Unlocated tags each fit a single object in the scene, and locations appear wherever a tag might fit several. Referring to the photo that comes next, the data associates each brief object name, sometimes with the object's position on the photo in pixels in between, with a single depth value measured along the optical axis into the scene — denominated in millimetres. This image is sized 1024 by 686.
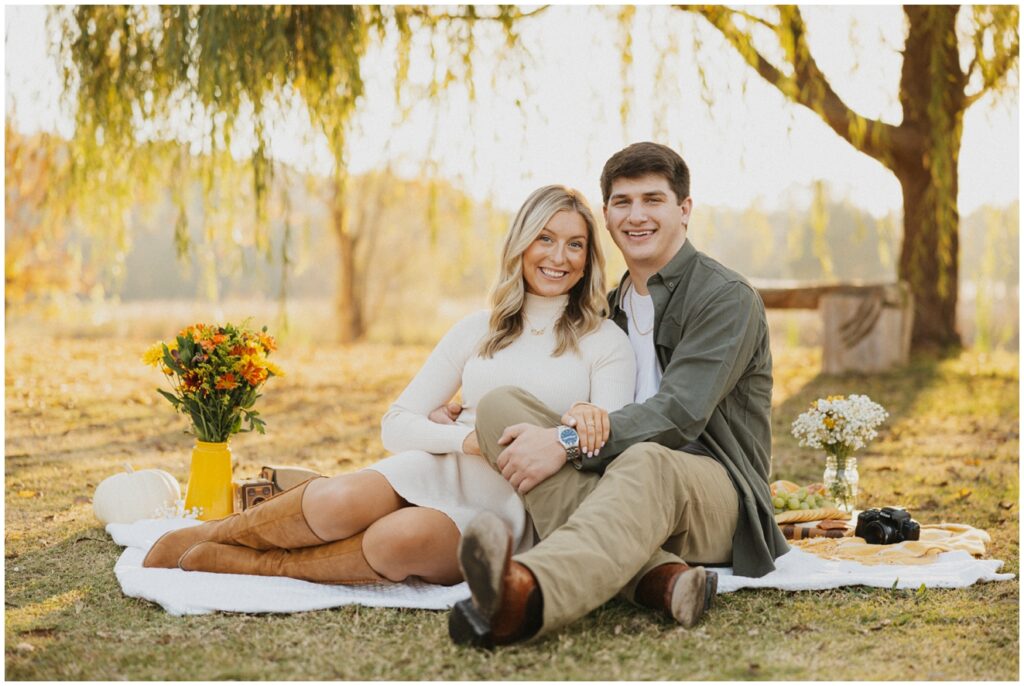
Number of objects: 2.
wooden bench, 7375
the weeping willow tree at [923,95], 4848
